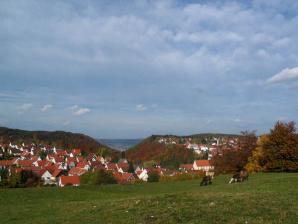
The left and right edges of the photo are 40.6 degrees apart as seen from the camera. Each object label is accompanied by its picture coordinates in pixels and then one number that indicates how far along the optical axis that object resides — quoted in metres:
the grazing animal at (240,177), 25.14
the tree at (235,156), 46.00
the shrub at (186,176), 41.37
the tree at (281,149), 38.54
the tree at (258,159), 40.93
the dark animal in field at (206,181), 26.25
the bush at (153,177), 56.08
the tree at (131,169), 101.16
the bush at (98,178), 50.03
